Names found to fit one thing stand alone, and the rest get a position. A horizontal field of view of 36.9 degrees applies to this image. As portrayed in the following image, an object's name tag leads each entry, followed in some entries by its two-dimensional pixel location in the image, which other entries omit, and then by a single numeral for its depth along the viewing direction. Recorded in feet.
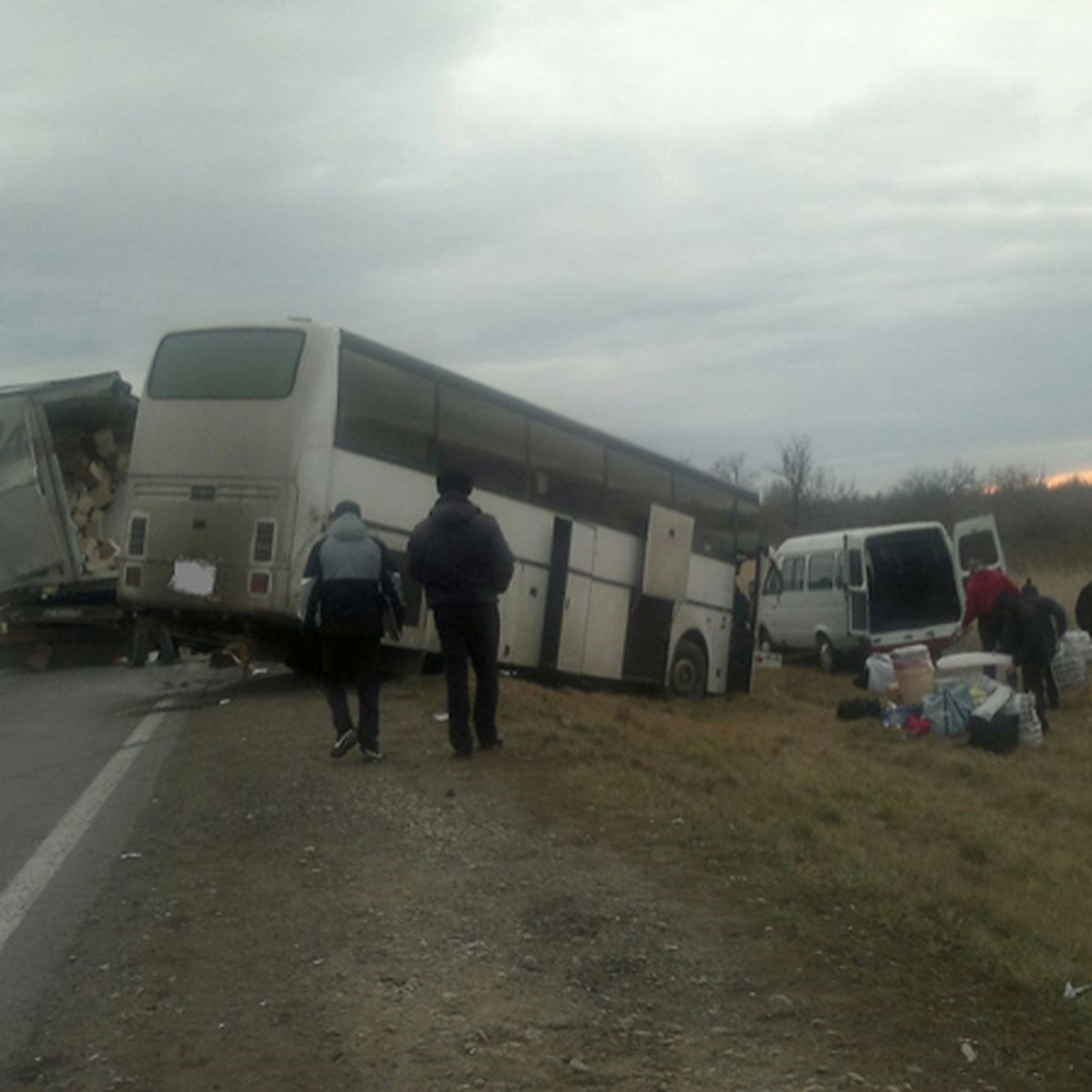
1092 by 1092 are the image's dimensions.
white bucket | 63.05
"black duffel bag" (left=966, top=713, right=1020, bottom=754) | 53.52
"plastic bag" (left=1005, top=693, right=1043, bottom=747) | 54.39
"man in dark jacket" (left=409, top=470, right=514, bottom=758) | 34.94
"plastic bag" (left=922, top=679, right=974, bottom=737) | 55.88
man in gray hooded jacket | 35.42
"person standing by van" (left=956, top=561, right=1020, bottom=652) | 60.59
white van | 88.89
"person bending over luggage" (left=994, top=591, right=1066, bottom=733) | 59.93
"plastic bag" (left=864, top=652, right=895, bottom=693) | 69.72
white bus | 48.70
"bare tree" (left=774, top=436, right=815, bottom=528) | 273.95
